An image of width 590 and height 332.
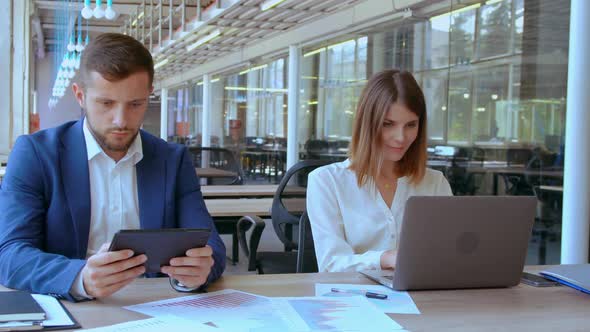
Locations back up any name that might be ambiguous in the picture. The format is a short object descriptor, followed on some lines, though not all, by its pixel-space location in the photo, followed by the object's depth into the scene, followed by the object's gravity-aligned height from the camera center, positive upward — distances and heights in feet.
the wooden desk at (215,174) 23.21 -1.74
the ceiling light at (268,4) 24.04 +4.63
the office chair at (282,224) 11.80 -1.88
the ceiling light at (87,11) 21.62 +3.76
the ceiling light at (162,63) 49.69 +4.79
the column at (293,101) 32.91 +1.32
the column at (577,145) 11.81 -0.22
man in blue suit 5.48 -0.67
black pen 5.70 -1.49
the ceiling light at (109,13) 21.66 +3.69
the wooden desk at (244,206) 12.84 -1.84
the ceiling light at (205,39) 32.81 +4.65
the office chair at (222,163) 22.65 -1.54
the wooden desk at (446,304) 4.96 -1.50
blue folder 6.31 -1.45
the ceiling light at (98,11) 21.71 +3.74
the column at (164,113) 69.26 +1.21
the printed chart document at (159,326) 4.53 -1.43
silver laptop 5.64 -0.99
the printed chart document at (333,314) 4.76 -1.46
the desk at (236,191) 16.84 -1.77
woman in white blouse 7.91 -0.65
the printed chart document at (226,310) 4.72 -1.46
